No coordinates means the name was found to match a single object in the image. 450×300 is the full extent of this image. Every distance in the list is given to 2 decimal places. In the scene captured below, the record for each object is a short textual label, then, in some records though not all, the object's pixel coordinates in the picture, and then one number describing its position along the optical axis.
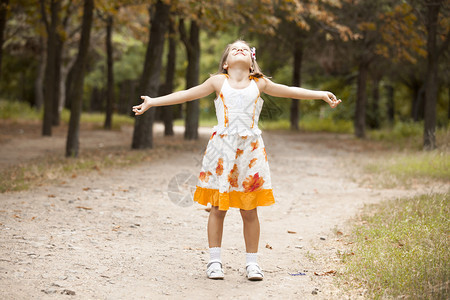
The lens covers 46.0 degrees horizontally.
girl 4.43
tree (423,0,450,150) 14.48
